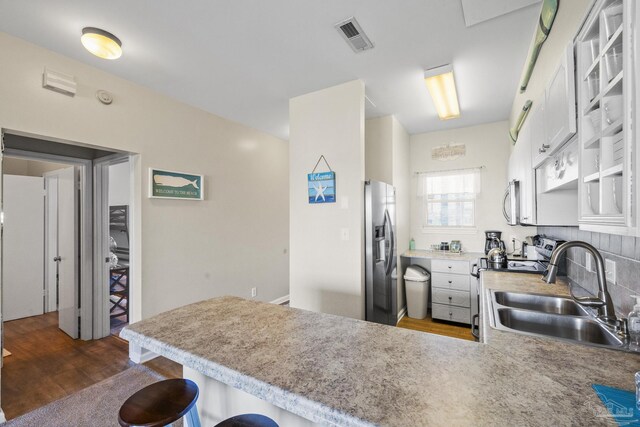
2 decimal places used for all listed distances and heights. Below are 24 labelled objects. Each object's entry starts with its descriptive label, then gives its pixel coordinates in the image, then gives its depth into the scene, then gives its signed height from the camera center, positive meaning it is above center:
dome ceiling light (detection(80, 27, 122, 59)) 1.88 +1.21
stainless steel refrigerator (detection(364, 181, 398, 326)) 2.66 -0.39
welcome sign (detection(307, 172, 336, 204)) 2.74 +0.29
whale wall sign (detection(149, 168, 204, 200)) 2.80 +0.33
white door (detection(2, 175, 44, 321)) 3.76 -0.42
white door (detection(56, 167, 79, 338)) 3.21 -0.43
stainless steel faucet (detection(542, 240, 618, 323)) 1.12 -0.29
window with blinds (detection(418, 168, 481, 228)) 4.04 +0.27
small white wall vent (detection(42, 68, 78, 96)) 2.07 +1.04
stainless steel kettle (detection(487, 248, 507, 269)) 2.68 -0.44
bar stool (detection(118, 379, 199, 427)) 0.88 -0.65
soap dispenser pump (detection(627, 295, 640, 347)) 1.06 -0.43
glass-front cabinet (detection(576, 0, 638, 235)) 0.67 +0.28
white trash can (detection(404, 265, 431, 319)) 3.71 -1.05
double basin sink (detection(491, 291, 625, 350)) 1.31 -0.56
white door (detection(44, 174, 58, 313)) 3.97 -0.44
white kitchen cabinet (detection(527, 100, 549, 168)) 1.50 +0.45
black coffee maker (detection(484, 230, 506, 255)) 3.72 -0.36
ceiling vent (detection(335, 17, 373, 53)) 1.88 +1.30
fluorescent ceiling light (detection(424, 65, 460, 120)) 2.49 +1.26
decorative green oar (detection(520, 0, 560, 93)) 1.60 +1.18
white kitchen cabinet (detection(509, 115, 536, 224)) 1.88 +0.29
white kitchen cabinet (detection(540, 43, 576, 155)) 1.07 +0.48
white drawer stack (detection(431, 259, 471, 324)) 3.50 -0.99
